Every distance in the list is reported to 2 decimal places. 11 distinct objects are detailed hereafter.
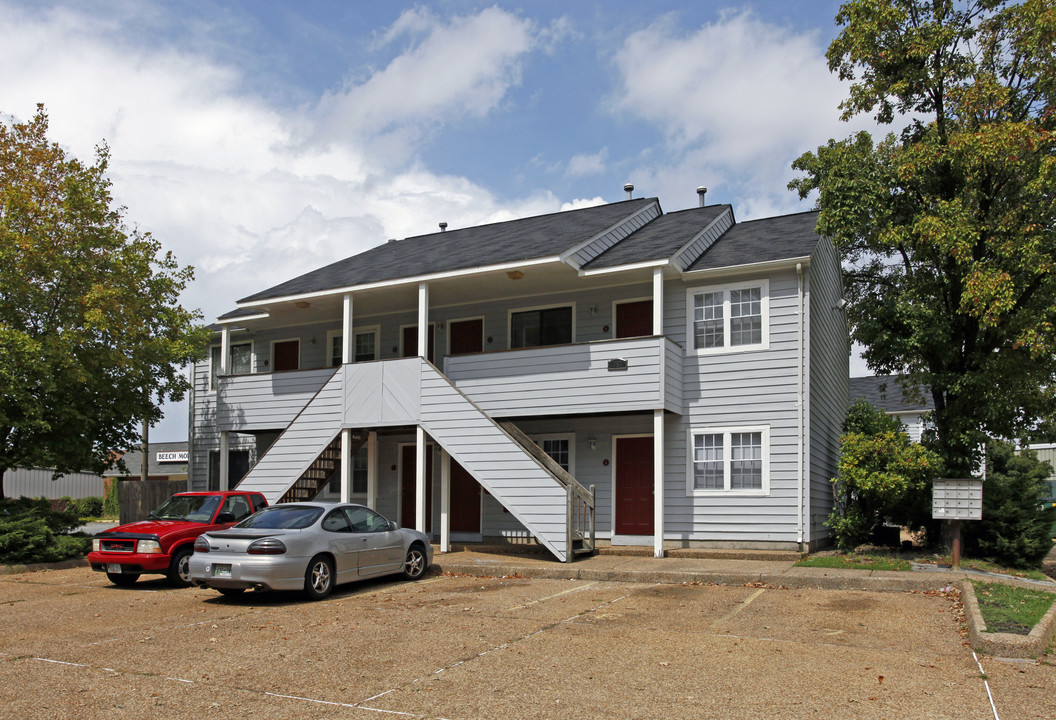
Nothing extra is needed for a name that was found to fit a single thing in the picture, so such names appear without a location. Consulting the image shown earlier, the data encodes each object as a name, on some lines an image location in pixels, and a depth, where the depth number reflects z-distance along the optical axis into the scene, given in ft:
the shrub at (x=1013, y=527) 51.93
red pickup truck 45.16
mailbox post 44.45
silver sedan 38.29
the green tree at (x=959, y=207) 49.06
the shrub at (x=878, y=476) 50.65
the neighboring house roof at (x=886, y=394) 127.95
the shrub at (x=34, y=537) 55.98
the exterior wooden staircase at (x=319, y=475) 64.23
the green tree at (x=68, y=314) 63.36
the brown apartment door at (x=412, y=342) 71.26
